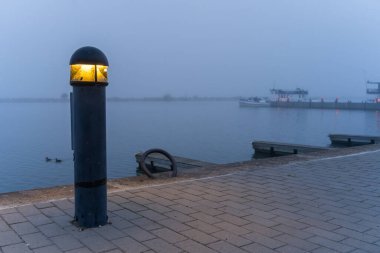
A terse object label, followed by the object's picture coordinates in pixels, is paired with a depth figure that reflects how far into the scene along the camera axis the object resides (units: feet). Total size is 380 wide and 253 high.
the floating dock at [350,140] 70.28
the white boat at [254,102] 479.82
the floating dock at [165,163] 43.34
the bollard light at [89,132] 13.07
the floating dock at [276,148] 59.34
